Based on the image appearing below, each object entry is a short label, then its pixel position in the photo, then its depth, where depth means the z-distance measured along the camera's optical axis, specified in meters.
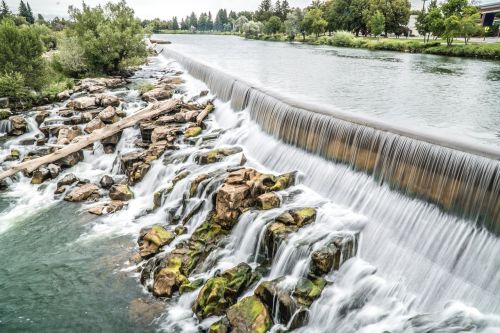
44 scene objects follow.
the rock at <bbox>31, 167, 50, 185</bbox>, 14.81
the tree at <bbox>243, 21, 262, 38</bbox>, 100.50
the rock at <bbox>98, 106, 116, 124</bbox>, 19.25
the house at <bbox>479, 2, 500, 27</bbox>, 66.31
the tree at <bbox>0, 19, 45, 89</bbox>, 23.78
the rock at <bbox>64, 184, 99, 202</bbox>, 13.46
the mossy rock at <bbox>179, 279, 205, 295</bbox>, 8.66
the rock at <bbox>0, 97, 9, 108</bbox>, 22.41
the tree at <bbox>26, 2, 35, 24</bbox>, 101.29
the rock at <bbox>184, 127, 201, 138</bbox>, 16.52
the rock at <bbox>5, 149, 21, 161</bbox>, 16.72
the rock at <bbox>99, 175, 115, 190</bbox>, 14.24
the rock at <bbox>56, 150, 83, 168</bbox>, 15.92
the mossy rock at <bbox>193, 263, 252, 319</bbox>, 7.92
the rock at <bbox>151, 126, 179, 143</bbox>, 16.23
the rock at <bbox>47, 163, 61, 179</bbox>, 15.13
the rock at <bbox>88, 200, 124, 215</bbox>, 12.52
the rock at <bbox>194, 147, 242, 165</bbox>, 13.56
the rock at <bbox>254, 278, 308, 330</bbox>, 7.35
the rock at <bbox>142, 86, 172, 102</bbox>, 23.08
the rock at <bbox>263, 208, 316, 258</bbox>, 8.82
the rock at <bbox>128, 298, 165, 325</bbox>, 8.09
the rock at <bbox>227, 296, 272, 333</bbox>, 7.10
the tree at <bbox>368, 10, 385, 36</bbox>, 67.50
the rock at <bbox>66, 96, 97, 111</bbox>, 21.25
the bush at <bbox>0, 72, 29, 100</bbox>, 22.77
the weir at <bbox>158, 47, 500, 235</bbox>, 7.67
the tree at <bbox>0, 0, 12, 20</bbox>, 94.39
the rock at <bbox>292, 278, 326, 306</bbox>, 7.58
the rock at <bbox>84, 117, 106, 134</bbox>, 18.48
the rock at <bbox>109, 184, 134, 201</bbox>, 13.33
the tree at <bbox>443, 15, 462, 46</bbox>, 45.91
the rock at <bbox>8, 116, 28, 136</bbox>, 19.17
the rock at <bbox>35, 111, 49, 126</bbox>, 20.12
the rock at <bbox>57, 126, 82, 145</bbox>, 17.59
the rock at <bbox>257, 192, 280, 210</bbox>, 10.00
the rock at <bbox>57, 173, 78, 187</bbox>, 14.33
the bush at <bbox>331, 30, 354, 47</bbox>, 61.18
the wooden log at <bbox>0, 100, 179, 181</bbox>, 14.75
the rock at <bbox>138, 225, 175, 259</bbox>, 10.11
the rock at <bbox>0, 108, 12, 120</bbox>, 20.61
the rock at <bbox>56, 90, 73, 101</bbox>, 24.38
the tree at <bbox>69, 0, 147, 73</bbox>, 30.80
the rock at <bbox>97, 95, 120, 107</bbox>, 21.61
